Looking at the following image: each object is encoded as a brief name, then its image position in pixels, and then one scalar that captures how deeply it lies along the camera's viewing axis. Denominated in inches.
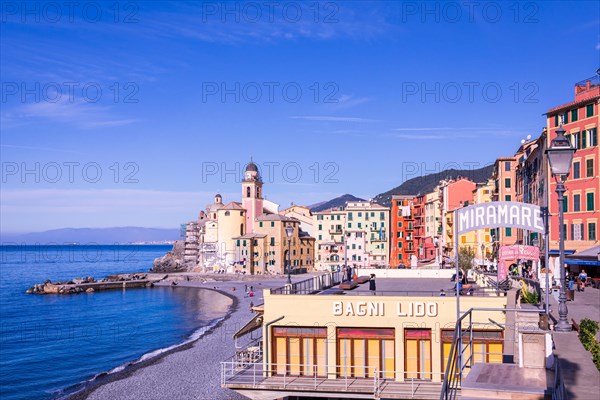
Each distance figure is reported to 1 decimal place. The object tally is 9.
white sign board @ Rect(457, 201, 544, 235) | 496.7
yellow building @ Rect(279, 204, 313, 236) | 5438.0
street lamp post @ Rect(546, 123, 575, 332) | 511.8
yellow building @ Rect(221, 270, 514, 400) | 892.6
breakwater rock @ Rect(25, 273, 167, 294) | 4789.4
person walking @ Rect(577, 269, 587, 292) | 1598.2
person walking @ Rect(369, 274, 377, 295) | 1144.1
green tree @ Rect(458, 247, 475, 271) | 2371.1
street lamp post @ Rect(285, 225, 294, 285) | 1294.3
